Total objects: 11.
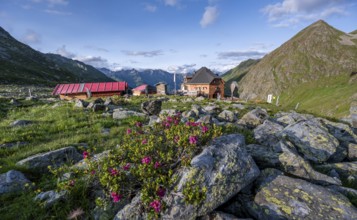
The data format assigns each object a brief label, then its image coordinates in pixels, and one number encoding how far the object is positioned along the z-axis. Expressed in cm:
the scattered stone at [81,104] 1926
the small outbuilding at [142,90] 6729
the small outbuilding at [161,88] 7150
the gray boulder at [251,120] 1152
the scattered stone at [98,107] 1722
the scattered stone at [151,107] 1534
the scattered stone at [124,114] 1452
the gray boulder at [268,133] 786
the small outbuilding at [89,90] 4086
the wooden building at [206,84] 7092
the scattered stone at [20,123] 1223
